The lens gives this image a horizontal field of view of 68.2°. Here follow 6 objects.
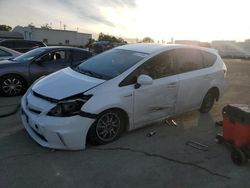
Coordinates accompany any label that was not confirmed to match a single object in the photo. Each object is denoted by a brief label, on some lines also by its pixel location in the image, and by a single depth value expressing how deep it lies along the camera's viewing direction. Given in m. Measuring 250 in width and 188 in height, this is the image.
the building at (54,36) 29.55
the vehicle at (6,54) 6.28
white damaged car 2.74
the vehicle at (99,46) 16.84
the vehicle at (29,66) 4.99
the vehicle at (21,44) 8.93
